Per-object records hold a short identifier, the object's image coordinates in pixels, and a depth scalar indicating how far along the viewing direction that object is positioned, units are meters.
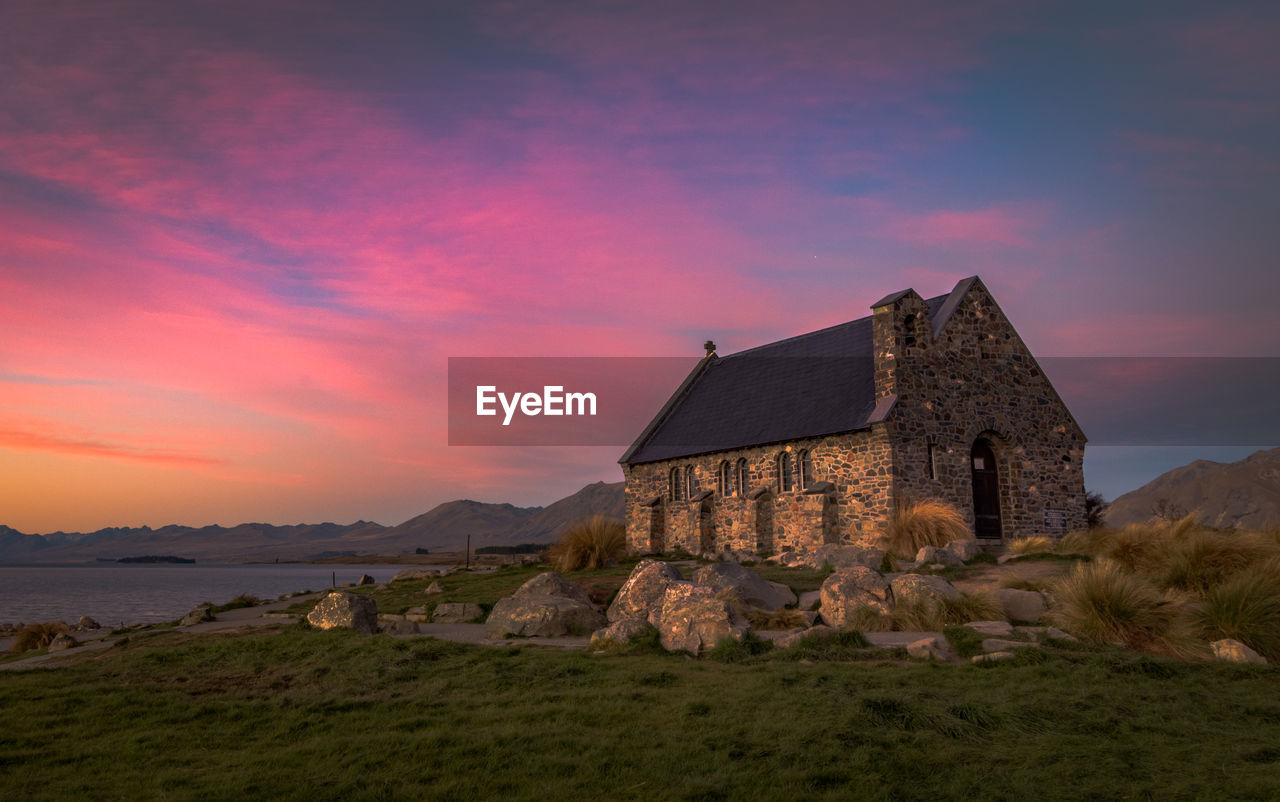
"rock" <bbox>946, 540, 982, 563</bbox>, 22.48
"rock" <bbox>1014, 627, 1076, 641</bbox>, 13.26
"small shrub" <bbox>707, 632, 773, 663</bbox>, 12.84
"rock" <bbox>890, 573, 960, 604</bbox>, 15.45
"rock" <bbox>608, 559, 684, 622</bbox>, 15.99
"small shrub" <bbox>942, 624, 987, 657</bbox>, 12.74
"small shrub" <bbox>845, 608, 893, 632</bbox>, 15.02
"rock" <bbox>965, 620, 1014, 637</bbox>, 13.56
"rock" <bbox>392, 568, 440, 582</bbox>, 35.99
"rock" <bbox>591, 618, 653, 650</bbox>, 14.30
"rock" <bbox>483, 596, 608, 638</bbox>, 16.45
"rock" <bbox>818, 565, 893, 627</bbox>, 15.55
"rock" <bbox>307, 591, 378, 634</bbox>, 16.30
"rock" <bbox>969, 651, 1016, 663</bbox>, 11.88
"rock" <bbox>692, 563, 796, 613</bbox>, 17.23
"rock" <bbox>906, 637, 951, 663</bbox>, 12.37
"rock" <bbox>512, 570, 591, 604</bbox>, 18.09
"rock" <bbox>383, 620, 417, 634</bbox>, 17.19
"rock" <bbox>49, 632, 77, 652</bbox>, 19.28
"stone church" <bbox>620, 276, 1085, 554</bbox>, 28.69
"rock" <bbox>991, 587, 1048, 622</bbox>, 15.76
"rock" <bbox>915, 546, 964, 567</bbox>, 21.75
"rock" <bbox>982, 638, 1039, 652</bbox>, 12.44
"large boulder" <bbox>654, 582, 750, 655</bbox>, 13.68
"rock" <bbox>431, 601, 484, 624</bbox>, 19.75
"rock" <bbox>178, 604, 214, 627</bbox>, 22.16
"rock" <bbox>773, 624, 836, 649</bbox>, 13.29
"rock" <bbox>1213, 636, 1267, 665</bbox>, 12.35
